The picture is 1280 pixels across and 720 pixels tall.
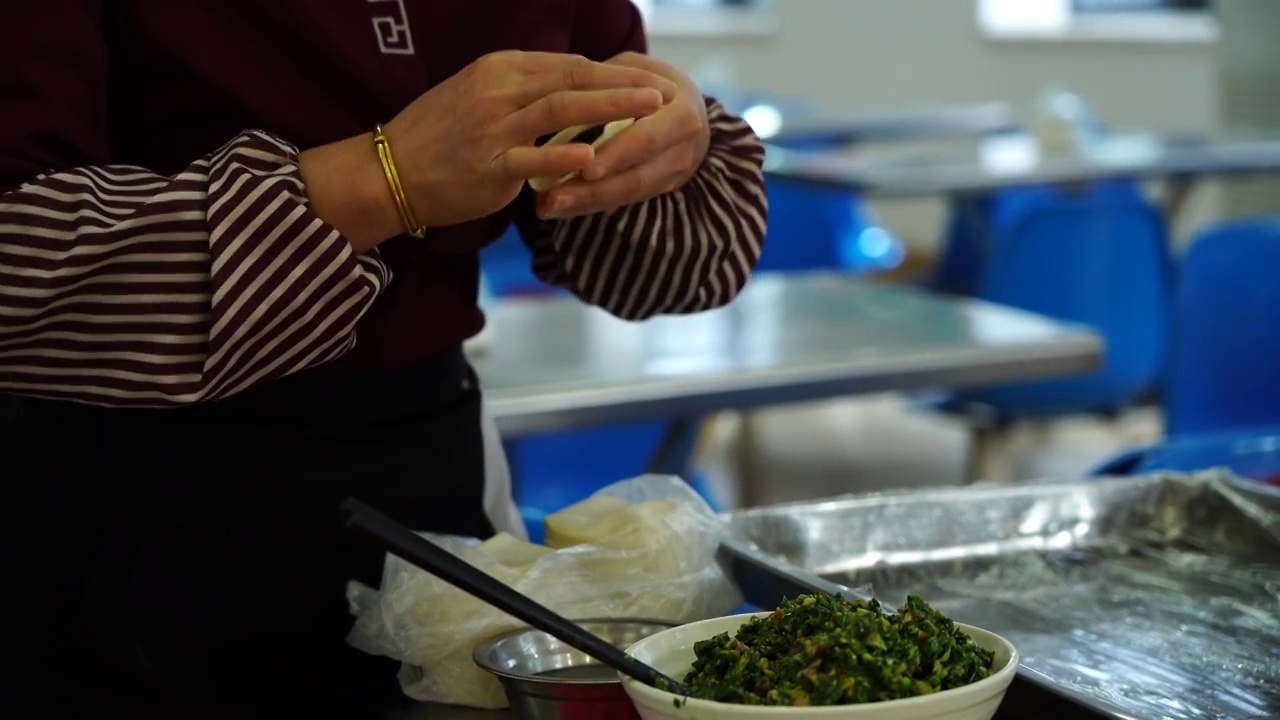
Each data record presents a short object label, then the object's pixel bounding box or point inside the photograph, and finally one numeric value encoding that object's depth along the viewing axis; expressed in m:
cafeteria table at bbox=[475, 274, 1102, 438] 2.75
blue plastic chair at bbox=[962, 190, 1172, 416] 4.79
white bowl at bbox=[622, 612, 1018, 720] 1.55
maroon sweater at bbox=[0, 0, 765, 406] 1.75
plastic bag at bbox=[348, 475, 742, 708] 1.77
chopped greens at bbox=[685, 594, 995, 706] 1.58
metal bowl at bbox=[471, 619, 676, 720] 1.67
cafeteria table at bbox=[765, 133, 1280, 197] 5.31
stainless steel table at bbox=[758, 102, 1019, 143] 7.69
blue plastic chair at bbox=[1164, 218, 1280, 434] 3.59
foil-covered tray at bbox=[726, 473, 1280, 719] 1.83
